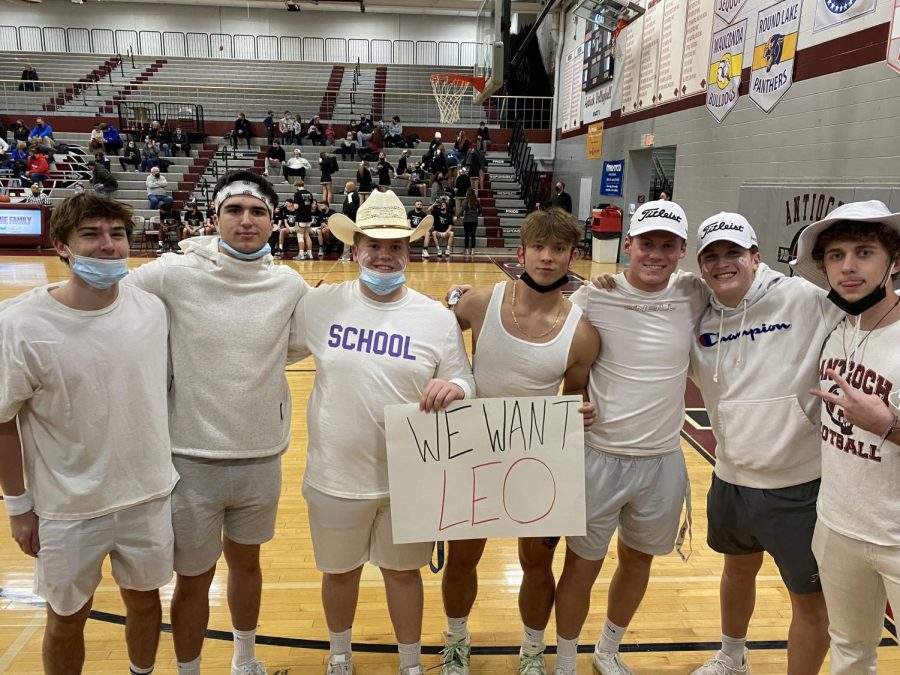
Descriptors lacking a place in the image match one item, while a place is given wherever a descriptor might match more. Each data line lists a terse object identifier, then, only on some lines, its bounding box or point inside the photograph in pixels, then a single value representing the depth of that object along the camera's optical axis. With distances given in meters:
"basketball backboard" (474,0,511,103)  13.28
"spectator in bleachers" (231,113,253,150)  20.08
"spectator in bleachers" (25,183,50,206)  15.27
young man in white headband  2.15
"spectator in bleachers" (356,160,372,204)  17.02
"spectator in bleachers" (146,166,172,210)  16.41
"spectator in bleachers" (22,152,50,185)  16.49
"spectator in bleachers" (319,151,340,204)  17.39
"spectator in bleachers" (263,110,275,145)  19.84
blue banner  15.05
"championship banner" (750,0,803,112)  7.98
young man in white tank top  2.23
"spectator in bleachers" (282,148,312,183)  17.97
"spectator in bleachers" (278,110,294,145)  20.17
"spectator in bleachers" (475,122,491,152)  20.74
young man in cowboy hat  2.15
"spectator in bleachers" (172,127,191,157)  19.56
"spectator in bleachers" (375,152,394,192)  17.47
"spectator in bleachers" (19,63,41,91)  23.31
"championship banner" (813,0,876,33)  6.65
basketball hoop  19.69
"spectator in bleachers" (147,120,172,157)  19.14
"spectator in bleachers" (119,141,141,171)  18.50
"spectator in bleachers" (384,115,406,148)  20.91
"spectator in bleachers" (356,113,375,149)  20.64
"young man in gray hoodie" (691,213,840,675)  2.13
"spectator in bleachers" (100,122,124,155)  18.66
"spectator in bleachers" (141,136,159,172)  18.27
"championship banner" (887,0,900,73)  6.11
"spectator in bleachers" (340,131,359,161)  19.91
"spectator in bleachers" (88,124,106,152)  18.48
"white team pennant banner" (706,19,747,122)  9.24
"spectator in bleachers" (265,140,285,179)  18.52
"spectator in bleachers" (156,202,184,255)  15.15
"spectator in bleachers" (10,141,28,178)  17.12
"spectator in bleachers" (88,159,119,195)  14.50
